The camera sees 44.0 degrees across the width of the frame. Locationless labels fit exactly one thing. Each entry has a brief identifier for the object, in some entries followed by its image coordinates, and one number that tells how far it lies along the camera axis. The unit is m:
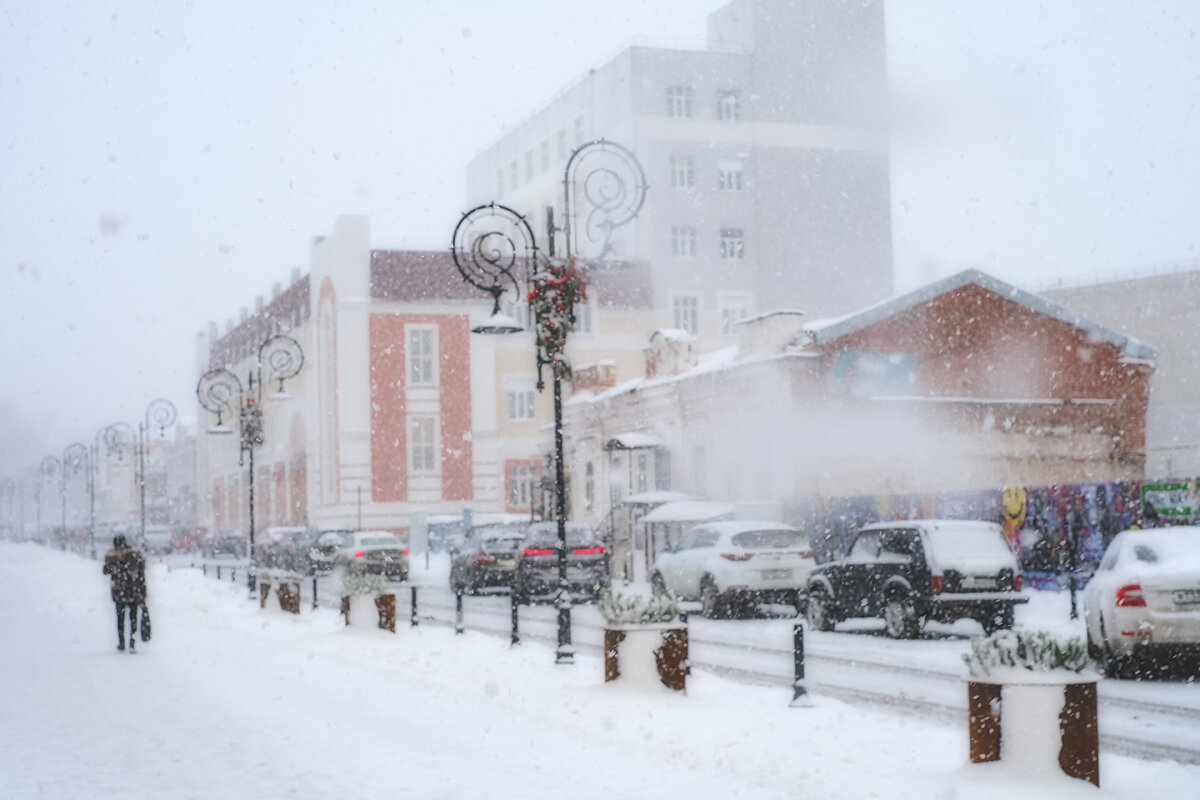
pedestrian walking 20.20
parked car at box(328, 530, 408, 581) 42.16
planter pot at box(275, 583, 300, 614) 27.09
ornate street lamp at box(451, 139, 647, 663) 17.06
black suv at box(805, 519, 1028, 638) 19.61
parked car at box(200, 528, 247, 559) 74.38
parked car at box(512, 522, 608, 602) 30.17
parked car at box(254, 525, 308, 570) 51.47
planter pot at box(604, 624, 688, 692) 13.47
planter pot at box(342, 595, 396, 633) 22.03
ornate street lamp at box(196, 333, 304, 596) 34.94
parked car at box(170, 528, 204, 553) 82.31
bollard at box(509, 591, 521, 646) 18.97
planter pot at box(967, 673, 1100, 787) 8.70
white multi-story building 67.38
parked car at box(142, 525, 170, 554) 80.75
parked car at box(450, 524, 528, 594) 33.38
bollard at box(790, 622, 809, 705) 12.34
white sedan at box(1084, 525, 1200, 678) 14.20
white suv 24.50
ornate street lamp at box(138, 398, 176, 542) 51.94
